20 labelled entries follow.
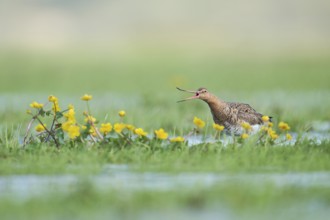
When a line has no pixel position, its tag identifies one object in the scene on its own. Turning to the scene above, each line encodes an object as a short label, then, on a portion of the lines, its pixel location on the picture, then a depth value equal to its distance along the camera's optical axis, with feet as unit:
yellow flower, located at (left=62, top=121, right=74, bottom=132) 59.72
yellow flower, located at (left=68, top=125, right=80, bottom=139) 59.47
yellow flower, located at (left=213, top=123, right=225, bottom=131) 59.57
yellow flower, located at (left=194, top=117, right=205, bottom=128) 59.67
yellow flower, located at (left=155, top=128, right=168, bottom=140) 59.06
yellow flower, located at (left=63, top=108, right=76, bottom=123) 60.64
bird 68.85
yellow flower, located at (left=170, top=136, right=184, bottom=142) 58.39
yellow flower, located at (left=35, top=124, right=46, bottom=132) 61.16
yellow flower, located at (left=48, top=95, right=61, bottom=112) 61.00
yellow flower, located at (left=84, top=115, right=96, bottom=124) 60.62
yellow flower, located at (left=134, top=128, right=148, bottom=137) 59.36
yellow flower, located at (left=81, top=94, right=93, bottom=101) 60.59
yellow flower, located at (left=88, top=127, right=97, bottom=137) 60.71
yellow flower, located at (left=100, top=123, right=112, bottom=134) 59.93
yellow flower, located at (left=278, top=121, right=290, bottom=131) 59.82
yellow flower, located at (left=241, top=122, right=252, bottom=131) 59.73
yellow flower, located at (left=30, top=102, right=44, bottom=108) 60.02
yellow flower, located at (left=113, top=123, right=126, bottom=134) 59.00
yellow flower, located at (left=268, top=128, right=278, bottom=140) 59.98
